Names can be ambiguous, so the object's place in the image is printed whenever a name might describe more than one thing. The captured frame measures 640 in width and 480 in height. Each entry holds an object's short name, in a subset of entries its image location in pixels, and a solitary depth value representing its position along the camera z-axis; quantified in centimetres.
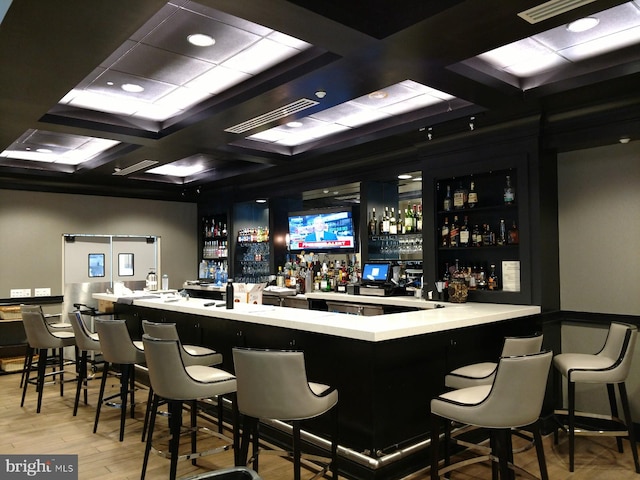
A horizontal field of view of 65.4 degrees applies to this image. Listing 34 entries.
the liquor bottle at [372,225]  611
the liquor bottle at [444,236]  515
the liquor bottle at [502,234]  472
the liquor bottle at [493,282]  480
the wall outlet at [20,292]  714
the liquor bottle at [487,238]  481
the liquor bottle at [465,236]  498
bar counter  313
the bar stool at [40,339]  508
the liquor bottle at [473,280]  487
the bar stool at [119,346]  406
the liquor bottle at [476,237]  493
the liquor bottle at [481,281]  488
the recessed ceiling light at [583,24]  306
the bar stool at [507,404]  257
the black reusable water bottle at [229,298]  415
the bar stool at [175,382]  300
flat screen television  675
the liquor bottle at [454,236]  508
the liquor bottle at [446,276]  497
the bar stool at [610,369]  356
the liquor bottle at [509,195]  468
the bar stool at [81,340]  477
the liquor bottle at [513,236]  459
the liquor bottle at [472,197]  494
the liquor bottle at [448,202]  515
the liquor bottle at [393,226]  594
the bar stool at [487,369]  321
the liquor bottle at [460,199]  504
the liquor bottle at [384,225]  601
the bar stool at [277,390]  265
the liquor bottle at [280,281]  727
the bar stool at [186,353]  371
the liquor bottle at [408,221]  583
